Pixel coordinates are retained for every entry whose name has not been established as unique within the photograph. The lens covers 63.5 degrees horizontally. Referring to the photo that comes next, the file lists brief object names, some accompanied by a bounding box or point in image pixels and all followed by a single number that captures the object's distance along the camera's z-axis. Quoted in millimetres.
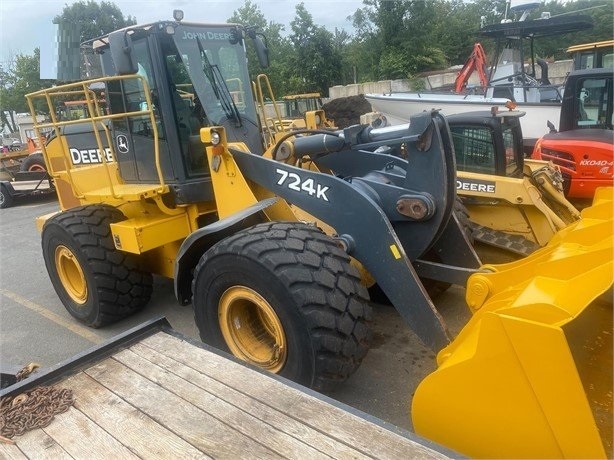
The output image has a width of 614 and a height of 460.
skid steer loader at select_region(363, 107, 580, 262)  4828
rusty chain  2260
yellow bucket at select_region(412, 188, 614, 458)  1751
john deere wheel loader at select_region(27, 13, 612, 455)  2850
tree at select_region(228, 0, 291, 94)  26844
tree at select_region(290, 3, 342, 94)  27031
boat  9852
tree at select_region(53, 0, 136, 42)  35038
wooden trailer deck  1951
